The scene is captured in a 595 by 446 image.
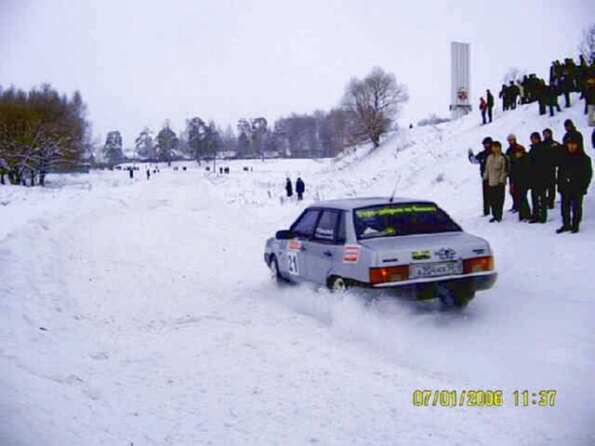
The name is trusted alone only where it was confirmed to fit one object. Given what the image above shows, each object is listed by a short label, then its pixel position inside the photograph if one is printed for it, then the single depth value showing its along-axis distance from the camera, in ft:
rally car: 19.70
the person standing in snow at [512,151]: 37.42
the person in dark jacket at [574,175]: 29.43
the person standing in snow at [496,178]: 37.01
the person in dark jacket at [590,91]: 51.99
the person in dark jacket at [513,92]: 95.25
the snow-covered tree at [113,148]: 519.60
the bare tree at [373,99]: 178.60
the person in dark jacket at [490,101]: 90.38
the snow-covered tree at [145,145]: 572.10
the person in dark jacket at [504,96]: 97.69
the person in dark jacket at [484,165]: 40.16
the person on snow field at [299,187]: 88.76
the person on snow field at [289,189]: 94.01
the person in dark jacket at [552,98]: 67.31
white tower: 134.31
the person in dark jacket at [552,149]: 32.99
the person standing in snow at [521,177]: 34.92
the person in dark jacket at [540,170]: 33.53
